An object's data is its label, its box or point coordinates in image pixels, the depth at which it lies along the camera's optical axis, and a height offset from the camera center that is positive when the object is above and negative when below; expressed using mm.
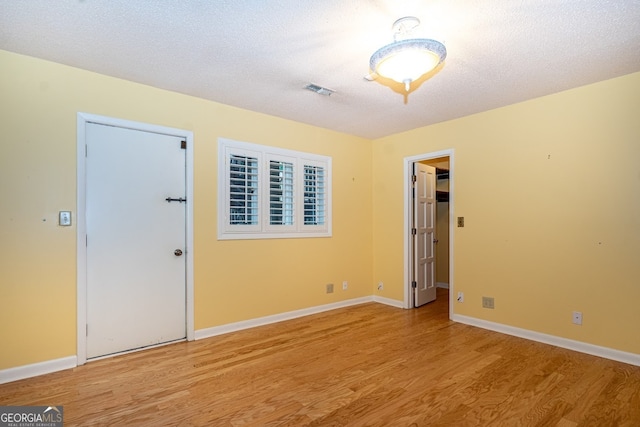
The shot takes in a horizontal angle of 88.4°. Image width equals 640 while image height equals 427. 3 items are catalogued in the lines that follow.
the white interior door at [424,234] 4723 -307
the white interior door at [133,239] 2916 -228
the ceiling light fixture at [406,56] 1985 +996
